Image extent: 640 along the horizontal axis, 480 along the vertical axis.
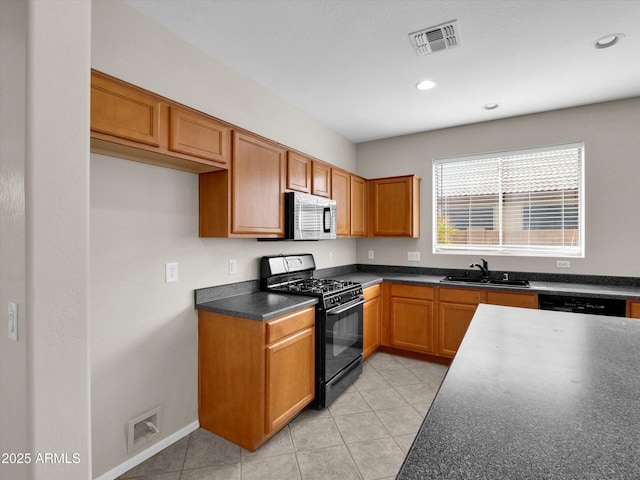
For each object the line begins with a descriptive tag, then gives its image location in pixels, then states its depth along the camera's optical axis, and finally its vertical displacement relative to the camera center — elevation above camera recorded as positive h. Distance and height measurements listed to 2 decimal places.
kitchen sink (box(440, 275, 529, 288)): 3.38 -0.48
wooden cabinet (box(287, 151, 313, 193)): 2.80 +0.60
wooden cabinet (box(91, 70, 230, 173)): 1.56 +0.61
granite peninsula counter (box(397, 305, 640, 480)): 0.62 -0.44
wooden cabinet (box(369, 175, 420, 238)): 3.97 +0.39
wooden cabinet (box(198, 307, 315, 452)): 2.07 -0.93
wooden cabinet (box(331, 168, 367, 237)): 3.58 +0.43
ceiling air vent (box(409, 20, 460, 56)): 2.09 +1.36
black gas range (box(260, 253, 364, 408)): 2.55 -0.67
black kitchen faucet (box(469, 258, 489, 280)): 3.66 -0.36
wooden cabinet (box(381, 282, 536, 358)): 3.26 -0.83
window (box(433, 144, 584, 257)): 3.45 +0.41
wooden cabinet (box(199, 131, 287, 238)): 2.25 +0.33
